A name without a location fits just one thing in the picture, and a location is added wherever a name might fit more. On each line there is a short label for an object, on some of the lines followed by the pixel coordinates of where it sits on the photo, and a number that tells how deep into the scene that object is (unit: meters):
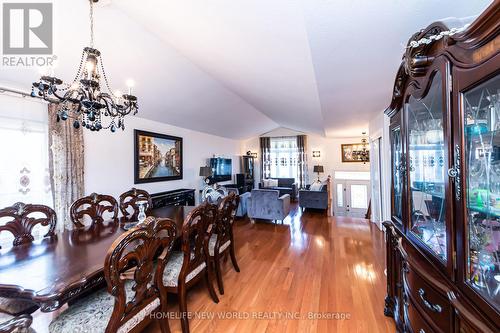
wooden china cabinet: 0.71
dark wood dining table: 1.11
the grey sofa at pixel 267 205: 4.89
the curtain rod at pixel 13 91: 2.51
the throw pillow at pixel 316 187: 6.26
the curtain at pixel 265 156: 9.62
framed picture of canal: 4.34
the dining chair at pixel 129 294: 1.19
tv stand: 4.43
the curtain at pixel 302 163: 9.00
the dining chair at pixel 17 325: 0.74
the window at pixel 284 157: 9.27
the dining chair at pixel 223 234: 2.36
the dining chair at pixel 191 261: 1.75
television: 6.95
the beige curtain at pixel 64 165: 2.96
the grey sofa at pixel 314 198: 5.95
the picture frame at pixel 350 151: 8.09
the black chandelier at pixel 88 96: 1.48
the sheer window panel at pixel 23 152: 2.57
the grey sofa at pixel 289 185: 8.30
